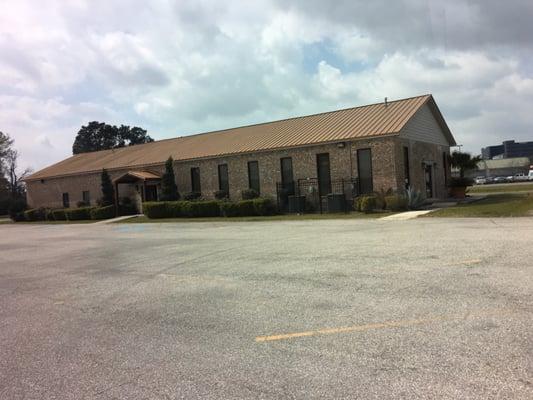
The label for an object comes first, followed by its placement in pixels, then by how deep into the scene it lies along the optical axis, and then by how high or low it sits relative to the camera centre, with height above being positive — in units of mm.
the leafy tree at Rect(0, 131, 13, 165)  75812 +10385
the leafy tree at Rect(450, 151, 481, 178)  33531 +1384
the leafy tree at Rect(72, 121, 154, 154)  92812 +12865
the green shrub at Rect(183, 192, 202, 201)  34141 +194
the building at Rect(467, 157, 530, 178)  124188 +2920
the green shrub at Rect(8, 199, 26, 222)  43875 -15
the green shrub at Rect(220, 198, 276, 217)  27531 -733
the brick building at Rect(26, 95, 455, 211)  26703 +2233
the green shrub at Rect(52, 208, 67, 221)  38781 -594
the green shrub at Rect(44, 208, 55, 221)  40125 -570
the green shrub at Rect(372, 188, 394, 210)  24453 -536
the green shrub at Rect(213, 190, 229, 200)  33062 +126
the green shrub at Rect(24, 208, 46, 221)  41875 -462
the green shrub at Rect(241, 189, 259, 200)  30484 +32
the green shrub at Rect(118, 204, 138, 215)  37656 -469
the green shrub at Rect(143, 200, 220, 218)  29672 -595
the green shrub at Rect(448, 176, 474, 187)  31828 -74
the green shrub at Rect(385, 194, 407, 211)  23359 -831
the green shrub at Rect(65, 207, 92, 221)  36562 -560
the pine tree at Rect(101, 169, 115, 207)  38156 +1100
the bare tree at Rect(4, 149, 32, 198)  78938 +5901
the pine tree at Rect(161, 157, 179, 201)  33938 +1015
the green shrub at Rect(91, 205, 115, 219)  35875 -572
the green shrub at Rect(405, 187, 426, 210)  23797 -744
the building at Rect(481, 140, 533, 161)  165375 +9716
